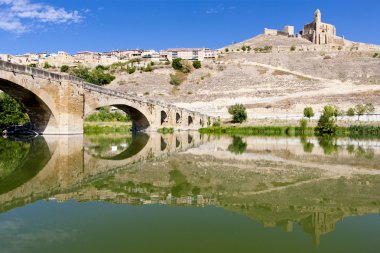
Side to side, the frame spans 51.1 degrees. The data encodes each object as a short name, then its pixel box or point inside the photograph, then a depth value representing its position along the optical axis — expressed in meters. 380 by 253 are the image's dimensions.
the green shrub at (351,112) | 47.84
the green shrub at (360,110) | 48.21
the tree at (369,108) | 49.38
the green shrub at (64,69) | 88.84
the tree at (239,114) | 49.25
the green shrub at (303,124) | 44.28
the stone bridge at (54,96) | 29.08
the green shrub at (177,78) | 78.04
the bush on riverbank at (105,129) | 44.54
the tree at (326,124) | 43.17
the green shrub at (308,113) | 47.81
